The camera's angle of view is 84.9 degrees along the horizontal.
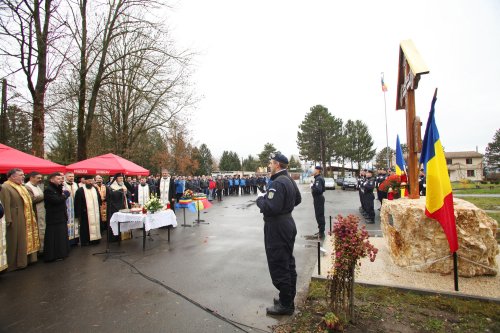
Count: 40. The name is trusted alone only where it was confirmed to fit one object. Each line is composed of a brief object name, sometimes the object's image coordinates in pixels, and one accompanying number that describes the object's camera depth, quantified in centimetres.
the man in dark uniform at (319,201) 831
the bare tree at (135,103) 1582
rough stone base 464
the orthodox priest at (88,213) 803
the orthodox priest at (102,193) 895
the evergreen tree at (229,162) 8325
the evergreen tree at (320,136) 5709
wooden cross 588
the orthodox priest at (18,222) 591
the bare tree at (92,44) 1290
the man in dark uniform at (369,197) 1107
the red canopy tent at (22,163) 654
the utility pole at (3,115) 1153
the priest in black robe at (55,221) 655
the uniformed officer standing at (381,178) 1258
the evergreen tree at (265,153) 8506
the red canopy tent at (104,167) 934
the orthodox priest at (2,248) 544
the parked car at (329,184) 3482
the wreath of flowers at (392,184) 697
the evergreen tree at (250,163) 9113
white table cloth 728
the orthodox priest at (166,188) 1116
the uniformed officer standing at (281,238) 362
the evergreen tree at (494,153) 7289
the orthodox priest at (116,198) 848
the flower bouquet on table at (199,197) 1166
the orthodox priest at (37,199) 660
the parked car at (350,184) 3399
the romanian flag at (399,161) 914
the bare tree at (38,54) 1072
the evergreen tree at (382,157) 6961
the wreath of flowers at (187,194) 1134
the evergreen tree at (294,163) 10250
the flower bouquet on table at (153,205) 751
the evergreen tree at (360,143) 6519
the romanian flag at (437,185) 435
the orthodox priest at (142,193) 1121
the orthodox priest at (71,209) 791
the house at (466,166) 6550
